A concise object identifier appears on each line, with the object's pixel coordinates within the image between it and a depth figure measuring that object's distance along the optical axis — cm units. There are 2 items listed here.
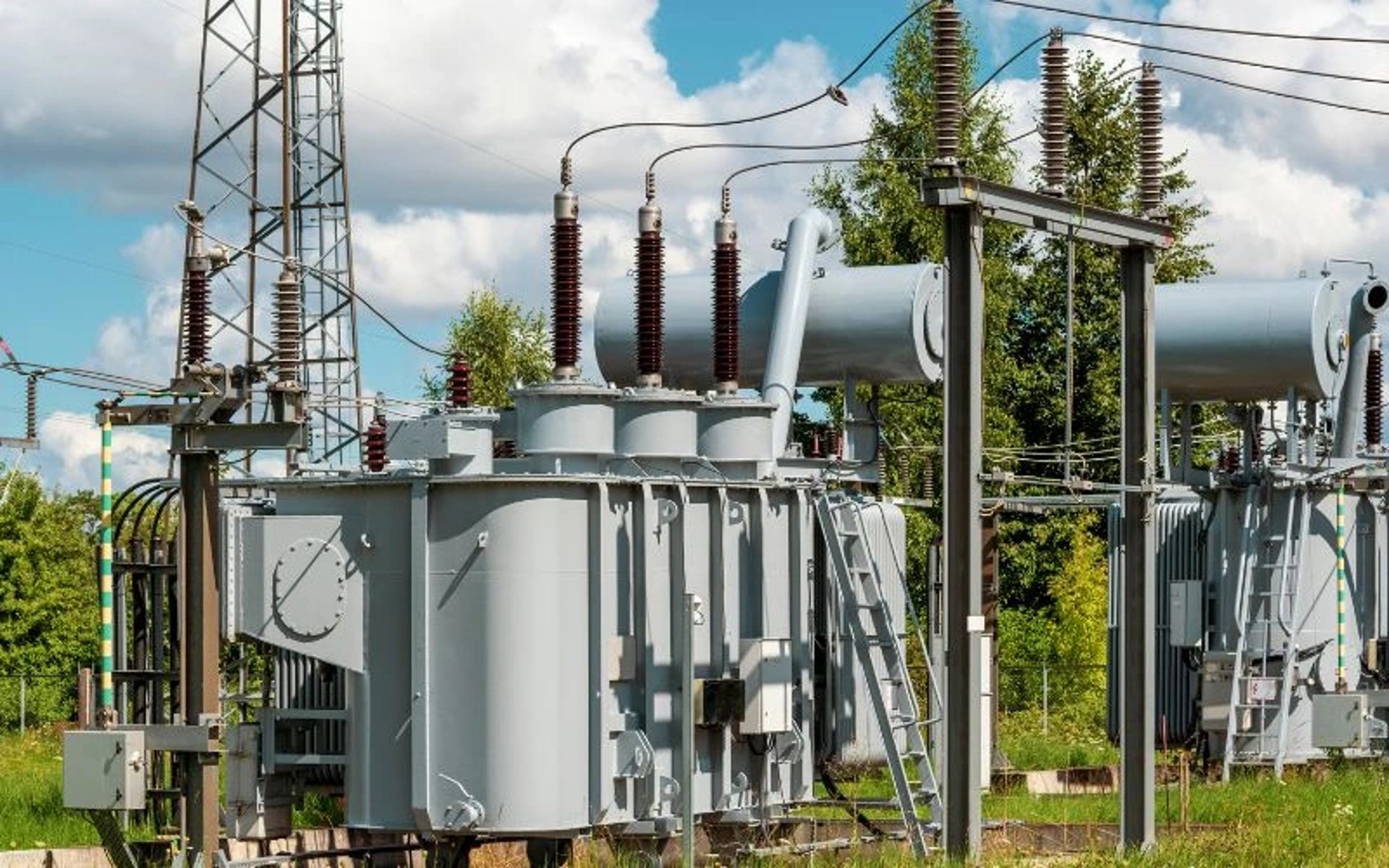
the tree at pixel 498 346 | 5225
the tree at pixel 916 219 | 4756
